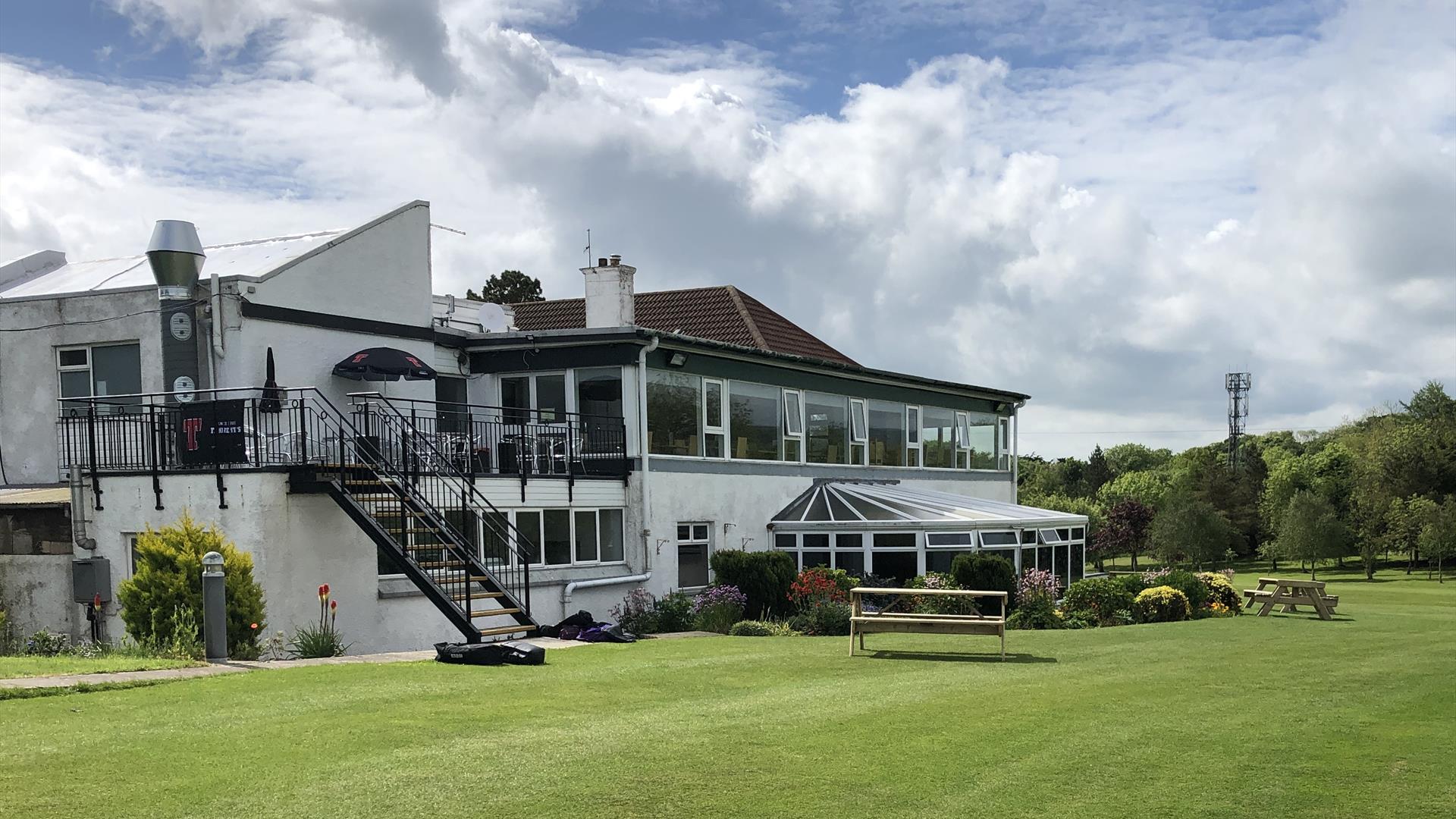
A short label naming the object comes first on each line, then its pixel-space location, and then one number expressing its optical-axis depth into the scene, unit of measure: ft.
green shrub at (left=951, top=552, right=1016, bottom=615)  72.13
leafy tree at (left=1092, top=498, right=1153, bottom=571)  217.15
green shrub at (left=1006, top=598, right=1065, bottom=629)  67.36
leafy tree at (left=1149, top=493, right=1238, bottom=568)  191.11
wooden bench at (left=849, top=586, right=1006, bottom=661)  48.78
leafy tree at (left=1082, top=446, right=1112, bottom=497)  297.94
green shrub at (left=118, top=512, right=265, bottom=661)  49.16
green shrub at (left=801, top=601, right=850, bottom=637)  64.69
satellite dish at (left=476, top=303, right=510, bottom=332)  83.88
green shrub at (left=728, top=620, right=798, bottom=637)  63.93
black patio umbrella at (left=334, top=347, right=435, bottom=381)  65.10
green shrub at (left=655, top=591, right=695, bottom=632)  66.95
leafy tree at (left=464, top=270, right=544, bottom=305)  183.62
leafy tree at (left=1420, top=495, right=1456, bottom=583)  163.73
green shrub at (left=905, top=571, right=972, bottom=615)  67.36
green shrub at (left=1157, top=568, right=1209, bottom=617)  74.08
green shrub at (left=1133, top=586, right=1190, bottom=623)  71.36
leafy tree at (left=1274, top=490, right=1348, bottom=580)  180.86
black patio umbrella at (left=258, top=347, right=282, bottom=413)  57.31
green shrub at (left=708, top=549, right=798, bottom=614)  72.13
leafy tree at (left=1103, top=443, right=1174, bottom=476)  389.19
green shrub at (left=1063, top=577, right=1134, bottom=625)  69.56
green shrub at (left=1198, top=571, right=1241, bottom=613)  76.54
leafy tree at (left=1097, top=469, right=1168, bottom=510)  258.16
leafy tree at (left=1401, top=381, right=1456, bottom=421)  260.21
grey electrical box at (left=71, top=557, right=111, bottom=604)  55.55
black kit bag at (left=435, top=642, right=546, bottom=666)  43.37
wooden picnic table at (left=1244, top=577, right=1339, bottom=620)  74.28
